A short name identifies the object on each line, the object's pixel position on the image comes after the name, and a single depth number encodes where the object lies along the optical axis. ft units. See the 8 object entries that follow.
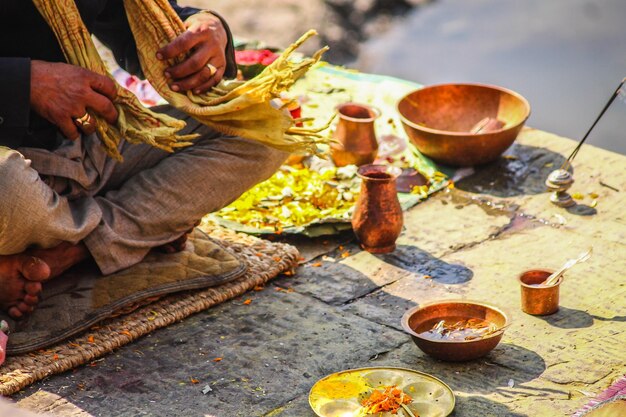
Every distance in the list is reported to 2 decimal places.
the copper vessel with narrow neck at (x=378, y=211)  27.43
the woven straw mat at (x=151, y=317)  21.43
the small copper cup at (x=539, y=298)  23.38
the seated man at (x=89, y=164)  21.57
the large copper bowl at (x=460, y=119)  31.91
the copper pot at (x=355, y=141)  32.89
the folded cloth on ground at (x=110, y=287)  22.61
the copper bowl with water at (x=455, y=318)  21.16
